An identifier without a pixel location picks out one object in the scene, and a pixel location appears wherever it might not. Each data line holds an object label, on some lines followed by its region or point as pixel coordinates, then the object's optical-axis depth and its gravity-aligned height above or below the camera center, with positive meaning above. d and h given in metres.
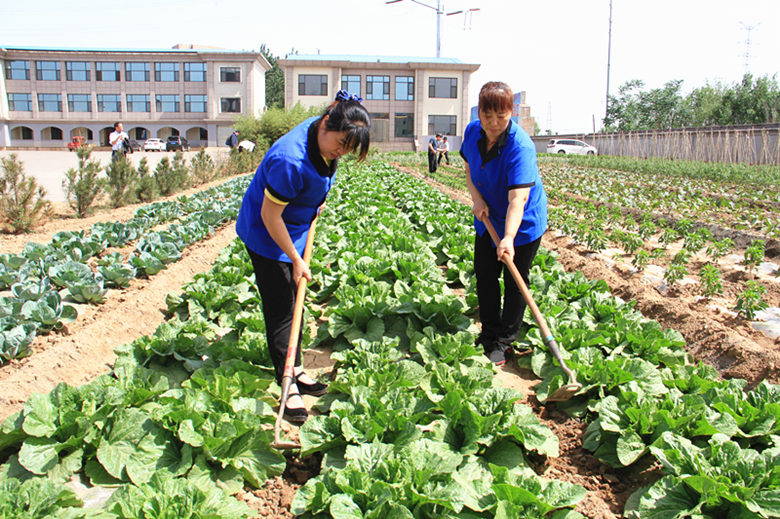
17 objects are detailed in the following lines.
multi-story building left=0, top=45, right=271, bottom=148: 50.72 +7.01
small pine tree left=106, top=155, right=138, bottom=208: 11.00 -0.27
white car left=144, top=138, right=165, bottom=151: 42.00 +1.75
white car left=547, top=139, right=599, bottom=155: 37.85 +1.27
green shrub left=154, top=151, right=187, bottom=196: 13.27 -0.22
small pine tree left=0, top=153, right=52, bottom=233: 8.15 -0.49
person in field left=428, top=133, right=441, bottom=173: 20.73 +0.51
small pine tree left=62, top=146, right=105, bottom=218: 9.74 -0.30
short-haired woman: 3.34 -0.24
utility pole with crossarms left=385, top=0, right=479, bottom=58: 32.62 +9.10
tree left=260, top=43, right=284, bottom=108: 74.00 +10.93
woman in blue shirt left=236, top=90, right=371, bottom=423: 2.58 -0.19
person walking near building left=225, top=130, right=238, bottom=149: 25.51 +1.22
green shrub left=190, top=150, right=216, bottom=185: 16.70 -0.03
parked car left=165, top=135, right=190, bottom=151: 43.22 +1.96
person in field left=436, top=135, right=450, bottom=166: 21.72 +0.77
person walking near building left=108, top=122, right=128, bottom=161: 14.75 +0.85
